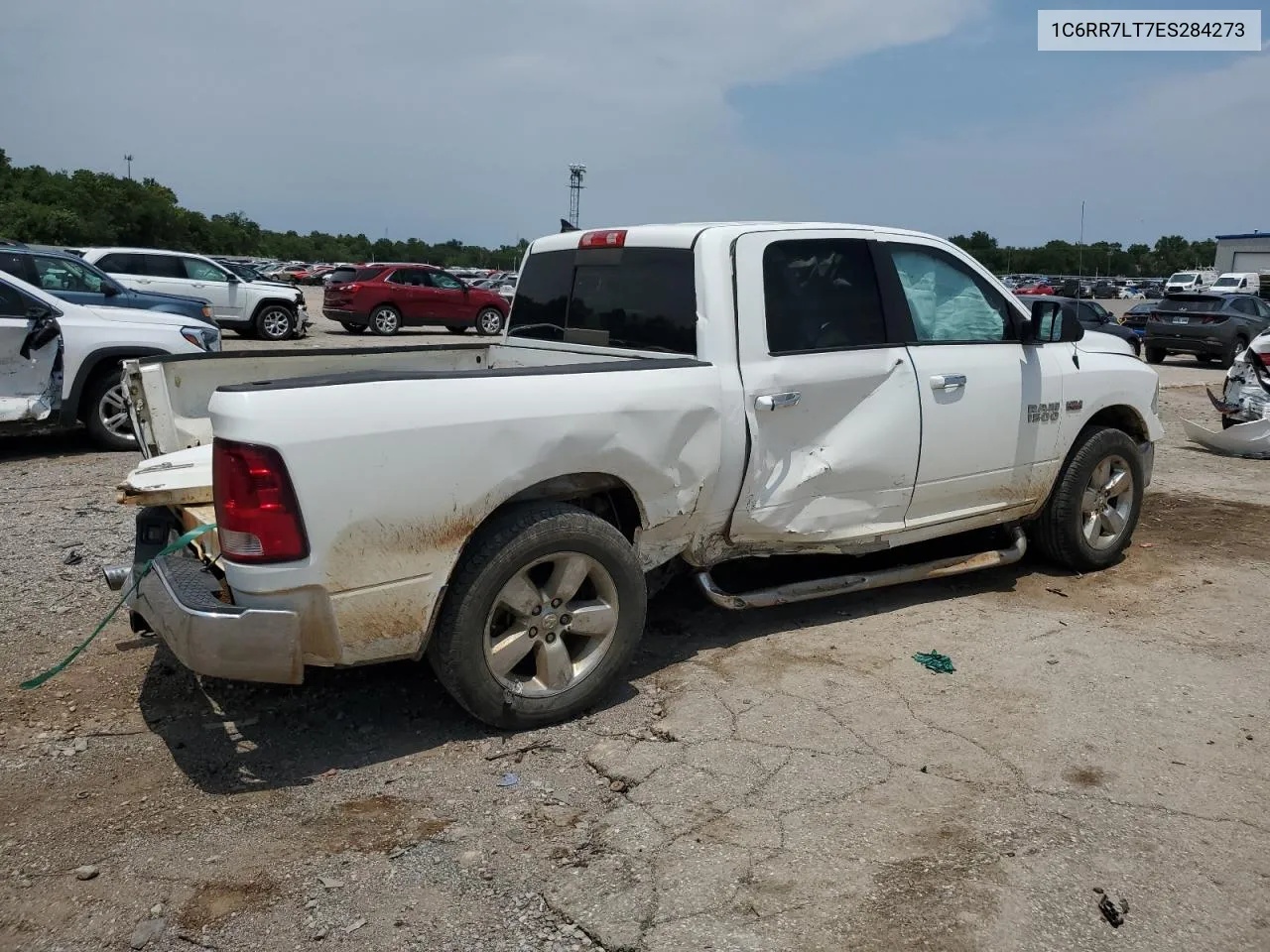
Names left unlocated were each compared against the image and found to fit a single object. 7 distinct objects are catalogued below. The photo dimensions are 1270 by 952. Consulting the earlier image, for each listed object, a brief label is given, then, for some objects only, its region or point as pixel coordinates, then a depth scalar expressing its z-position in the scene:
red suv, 24.77
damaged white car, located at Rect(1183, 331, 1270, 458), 10.73
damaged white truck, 3.39
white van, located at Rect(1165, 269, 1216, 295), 46.85
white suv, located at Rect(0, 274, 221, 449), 8.62
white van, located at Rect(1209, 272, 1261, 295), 42.19
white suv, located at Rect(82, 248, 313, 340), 18.89
